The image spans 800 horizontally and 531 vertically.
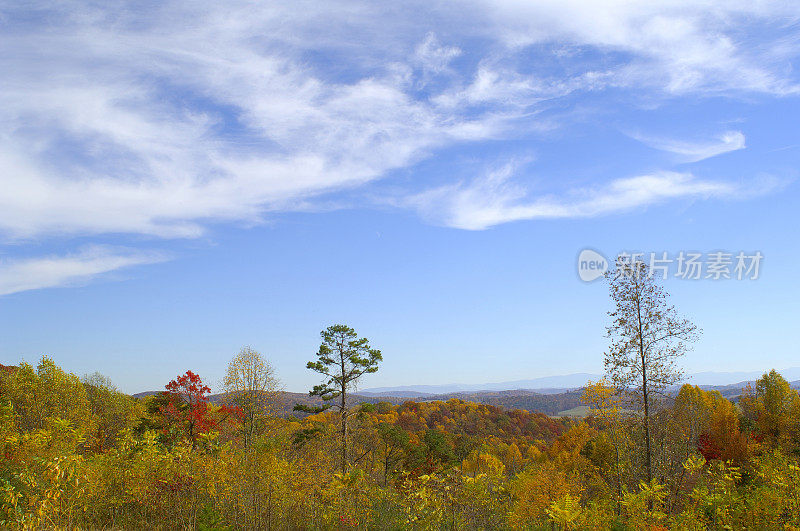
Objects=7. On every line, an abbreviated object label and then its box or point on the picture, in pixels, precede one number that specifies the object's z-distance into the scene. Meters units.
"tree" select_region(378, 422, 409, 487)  38.94
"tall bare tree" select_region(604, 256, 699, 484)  14.88
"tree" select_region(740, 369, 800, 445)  39.53
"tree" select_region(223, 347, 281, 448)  27.66
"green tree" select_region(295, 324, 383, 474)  25.56
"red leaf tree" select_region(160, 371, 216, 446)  21.83
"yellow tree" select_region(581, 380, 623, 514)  18.70
